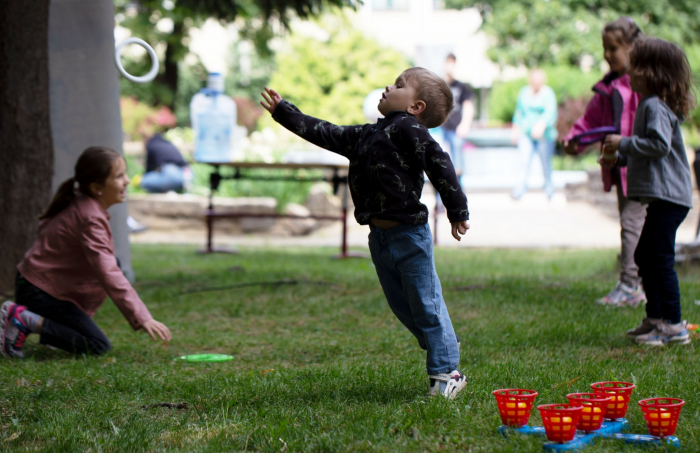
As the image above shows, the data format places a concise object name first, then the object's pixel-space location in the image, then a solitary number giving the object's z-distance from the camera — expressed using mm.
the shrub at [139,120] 22094
